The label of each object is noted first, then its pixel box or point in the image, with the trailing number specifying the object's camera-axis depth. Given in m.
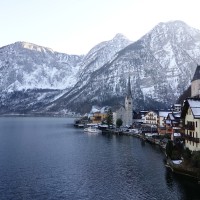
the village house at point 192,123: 71.44
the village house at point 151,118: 182.21
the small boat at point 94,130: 190.00
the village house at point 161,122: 142.29
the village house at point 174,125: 105.33
